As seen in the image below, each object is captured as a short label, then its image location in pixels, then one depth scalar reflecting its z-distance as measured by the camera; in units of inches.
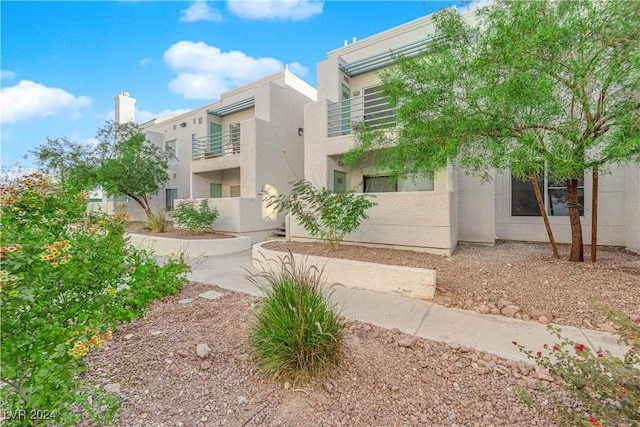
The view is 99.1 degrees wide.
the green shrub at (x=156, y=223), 435.5
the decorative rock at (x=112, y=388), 97.1
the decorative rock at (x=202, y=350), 116.7
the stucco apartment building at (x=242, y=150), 457.7
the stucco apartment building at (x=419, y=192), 292.2
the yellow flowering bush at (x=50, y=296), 62.1
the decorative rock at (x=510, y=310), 159.0
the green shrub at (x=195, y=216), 403.9
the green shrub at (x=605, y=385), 62.5
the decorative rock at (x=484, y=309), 164.1
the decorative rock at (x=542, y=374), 100.4
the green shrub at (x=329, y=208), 262.4
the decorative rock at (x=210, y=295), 196.5
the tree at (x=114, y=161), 510.6
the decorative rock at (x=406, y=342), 125.6
